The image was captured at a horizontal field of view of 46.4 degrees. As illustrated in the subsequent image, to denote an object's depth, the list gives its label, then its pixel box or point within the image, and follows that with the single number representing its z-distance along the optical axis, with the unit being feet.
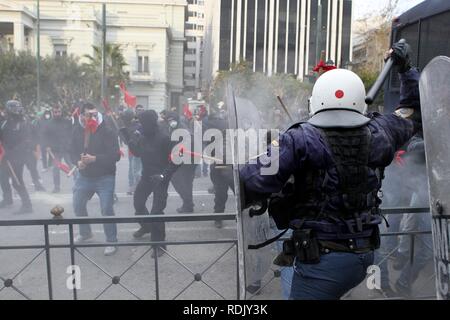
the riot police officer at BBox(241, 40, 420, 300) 6.78
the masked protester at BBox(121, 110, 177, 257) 19.63
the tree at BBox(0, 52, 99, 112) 113.19
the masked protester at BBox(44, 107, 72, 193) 31.55
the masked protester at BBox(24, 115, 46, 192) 28.22
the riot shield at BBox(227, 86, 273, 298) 7.02
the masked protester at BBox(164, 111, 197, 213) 24.17
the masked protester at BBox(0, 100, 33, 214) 25.46
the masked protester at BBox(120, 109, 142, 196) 31.37
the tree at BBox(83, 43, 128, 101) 124.55
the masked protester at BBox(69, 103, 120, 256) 18.42
